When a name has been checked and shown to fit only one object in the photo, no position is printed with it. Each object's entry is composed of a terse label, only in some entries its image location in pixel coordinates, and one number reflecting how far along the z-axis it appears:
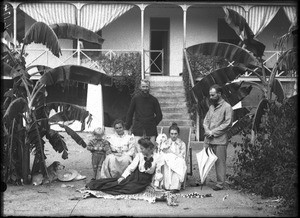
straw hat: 8.68
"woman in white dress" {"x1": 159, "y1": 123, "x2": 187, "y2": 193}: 7.86
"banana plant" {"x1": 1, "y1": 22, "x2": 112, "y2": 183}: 8.23
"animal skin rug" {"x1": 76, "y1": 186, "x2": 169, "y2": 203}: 7.24
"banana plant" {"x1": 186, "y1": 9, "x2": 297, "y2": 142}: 9.15
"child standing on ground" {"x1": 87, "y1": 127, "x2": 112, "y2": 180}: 8.48
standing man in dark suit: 8.74
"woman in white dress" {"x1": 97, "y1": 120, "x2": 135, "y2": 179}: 8.16
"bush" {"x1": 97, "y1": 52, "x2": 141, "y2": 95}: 15.95
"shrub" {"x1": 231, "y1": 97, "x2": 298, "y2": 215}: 6.41
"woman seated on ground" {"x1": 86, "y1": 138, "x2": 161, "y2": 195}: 7.52
